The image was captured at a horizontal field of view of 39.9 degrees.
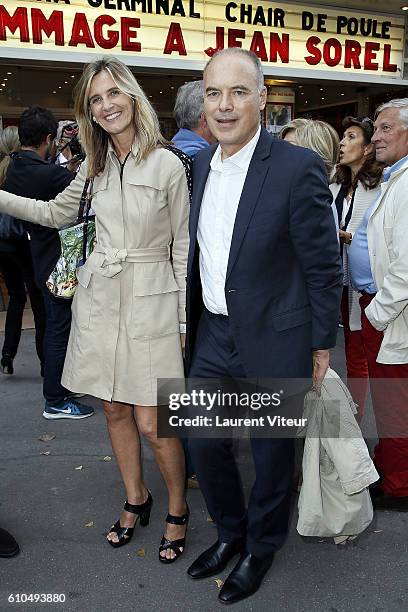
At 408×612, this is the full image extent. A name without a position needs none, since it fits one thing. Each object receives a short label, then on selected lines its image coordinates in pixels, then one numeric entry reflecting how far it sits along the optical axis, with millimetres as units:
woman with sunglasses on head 3598
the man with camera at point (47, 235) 3633
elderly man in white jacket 2536
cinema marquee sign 6938
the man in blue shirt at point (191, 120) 3096
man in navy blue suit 2053
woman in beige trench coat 2352
